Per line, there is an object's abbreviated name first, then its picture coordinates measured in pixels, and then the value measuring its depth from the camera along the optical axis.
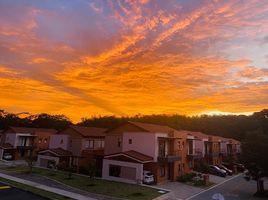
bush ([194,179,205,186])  28.13
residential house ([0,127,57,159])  45.92
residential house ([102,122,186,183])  26.97
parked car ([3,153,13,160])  44.31
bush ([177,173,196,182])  29.52
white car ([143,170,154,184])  26.22
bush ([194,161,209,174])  37.63
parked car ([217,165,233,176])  38.74
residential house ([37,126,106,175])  35.26
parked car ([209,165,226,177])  36.21
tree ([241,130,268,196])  24.10
